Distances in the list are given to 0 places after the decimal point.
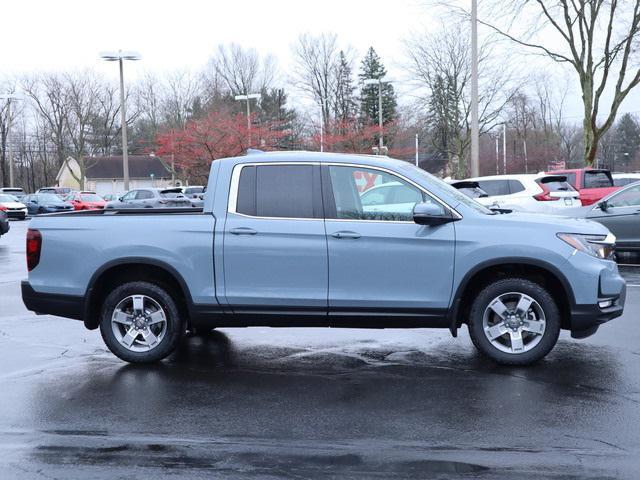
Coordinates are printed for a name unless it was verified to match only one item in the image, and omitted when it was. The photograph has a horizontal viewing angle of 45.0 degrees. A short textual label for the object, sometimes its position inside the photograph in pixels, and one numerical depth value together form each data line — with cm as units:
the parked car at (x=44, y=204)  4294
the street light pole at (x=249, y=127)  4250
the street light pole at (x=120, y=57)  3269
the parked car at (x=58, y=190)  5816
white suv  1758
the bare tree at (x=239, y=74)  7281
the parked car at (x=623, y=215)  1392
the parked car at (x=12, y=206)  3881
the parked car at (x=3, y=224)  2181
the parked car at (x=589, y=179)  2166
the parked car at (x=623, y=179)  2369
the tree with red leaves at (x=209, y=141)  4259
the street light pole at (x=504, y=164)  6399
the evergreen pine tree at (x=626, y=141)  11156
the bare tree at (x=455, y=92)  3850
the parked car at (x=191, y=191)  4322
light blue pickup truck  653
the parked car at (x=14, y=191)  5250
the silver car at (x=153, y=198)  3369
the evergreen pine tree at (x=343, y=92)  5988
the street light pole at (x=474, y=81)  2194
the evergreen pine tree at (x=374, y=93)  6819
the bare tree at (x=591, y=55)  2636
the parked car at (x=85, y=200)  4431
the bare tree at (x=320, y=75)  6028
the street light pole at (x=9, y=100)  4690
